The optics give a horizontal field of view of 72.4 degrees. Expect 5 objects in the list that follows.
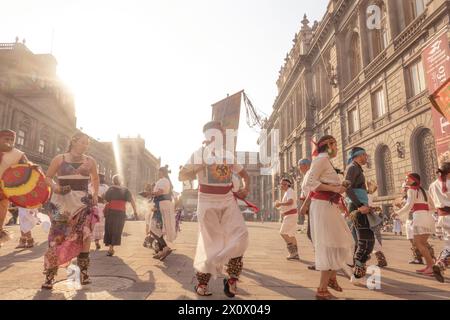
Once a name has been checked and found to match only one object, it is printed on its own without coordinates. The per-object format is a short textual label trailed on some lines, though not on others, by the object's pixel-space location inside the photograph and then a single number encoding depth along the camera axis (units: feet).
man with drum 12.73
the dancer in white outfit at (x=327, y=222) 10.86
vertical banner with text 40.57
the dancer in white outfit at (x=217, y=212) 11.00
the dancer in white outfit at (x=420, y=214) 16.54
